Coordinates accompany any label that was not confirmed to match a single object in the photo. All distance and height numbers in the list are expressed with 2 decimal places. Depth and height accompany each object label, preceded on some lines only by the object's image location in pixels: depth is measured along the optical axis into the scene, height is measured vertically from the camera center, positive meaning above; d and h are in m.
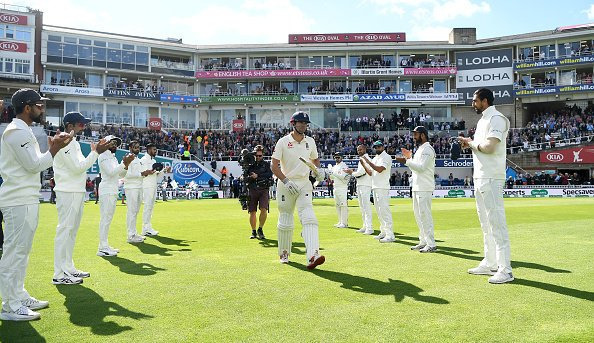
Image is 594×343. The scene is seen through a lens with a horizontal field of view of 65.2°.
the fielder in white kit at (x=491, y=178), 6.71 +0.10
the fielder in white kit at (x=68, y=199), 6.82 -0.19
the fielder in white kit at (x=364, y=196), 12.91 -0.31
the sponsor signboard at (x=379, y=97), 53.75 +10.24
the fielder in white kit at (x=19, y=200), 5.15 -0.16
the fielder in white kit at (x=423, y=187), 9.40 -0.04
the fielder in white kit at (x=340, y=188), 14.63 -0.09
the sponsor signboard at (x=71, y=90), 49.56 +10.49
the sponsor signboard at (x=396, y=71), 54.94 +13.59
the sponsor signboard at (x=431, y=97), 52.94 +10.16
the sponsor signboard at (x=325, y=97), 54.00 +10.28
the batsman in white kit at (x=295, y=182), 7.73 +0.06
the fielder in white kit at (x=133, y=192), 11.59 -0.15
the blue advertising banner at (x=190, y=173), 44.53 +1.19
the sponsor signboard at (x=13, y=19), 48.44 +17.64
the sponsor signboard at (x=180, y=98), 54.41 +10.34
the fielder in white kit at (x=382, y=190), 11.18 -0.12
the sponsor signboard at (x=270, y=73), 55.47 +13.50
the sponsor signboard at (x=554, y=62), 50.69 +13.68
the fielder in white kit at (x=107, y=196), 9.38 -0.20
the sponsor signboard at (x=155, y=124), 52.12 +6.98
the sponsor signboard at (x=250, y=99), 54.73 +10.32
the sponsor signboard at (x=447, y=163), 45.41 +2.19
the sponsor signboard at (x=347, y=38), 57.50 +18.42
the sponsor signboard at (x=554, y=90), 49.78 +10.42
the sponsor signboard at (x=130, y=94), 52.25 +10.49
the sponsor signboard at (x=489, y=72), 52.56 +12.91
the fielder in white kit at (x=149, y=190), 13.02 -0.12
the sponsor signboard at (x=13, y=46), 48.19 +14.72
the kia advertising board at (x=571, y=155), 45.25 +2.87
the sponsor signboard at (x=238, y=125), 53.19 +6.97
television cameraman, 12.06 -0.04
